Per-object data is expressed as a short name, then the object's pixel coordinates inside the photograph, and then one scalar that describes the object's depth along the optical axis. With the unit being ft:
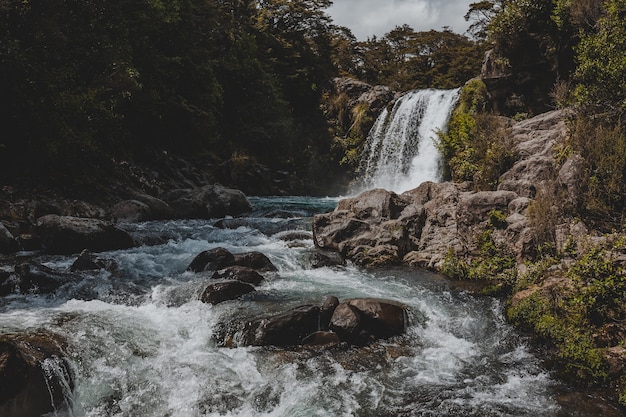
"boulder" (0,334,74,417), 15.71
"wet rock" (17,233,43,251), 37.42
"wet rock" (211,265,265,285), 31.60
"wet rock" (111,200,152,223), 51.13
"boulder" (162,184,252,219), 59.16
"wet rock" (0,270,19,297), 27.32
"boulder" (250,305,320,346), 22.50
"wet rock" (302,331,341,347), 22.61
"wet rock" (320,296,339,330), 24.20
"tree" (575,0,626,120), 30.58
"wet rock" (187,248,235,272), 34.68
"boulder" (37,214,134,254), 37.61
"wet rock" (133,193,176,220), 54.80
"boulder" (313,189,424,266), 39.04
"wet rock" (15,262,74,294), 27.81
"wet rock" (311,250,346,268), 37.93
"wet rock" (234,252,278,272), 35.22
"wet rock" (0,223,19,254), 35.63
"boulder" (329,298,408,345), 23.13
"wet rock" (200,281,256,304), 27.43
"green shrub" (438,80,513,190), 40.91
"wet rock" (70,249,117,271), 32.43
